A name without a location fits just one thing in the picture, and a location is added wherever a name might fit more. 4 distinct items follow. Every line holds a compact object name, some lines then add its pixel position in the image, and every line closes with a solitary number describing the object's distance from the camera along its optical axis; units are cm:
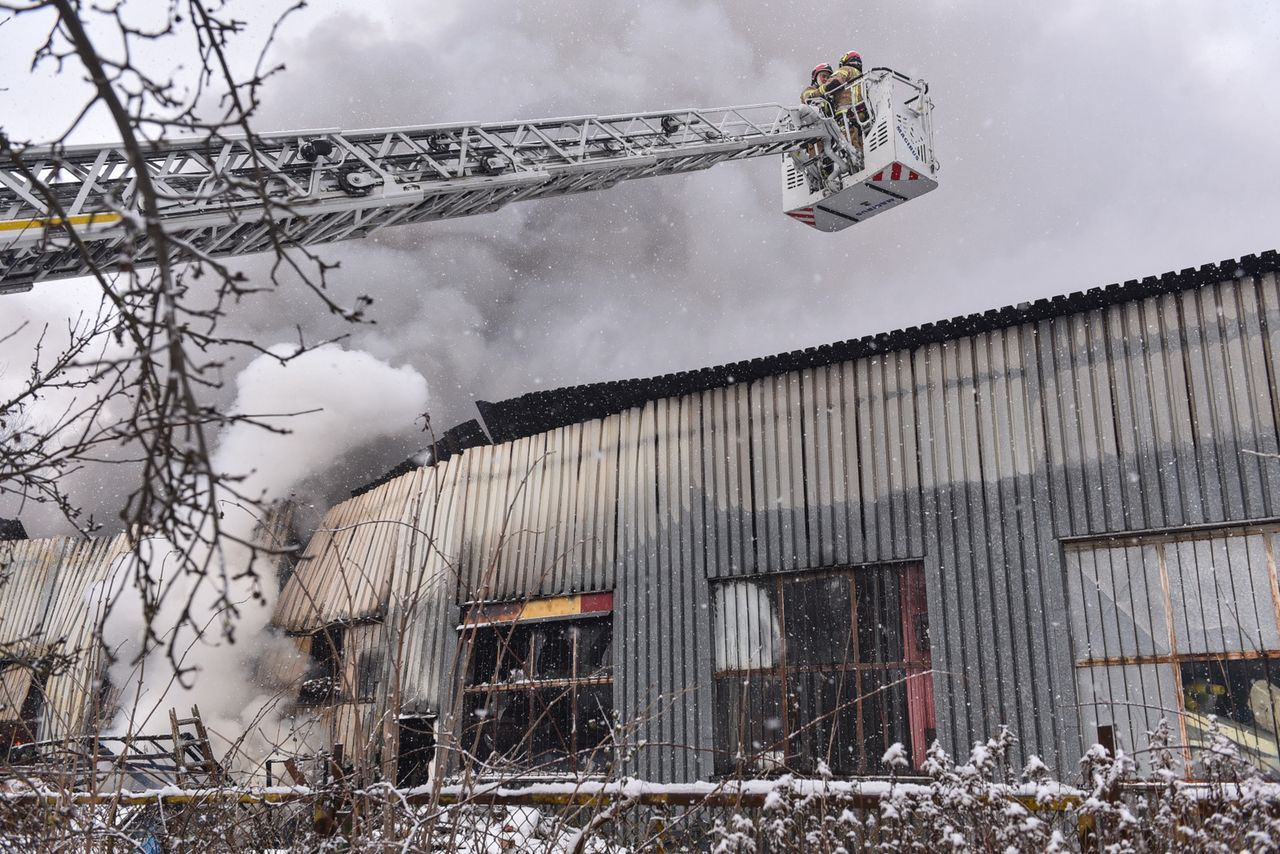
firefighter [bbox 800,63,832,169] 1517
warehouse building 919
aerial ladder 824
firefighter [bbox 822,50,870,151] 1499
